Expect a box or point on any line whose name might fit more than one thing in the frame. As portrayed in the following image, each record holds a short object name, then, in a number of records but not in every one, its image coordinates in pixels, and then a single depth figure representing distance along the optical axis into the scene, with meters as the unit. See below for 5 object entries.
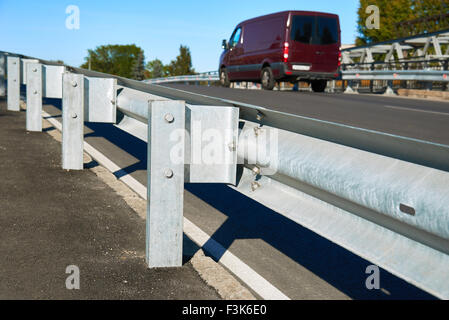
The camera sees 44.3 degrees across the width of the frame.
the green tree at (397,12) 62.12
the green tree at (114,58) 178.25
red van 17.19
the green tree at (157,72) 155.75
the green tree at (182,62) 122.62
